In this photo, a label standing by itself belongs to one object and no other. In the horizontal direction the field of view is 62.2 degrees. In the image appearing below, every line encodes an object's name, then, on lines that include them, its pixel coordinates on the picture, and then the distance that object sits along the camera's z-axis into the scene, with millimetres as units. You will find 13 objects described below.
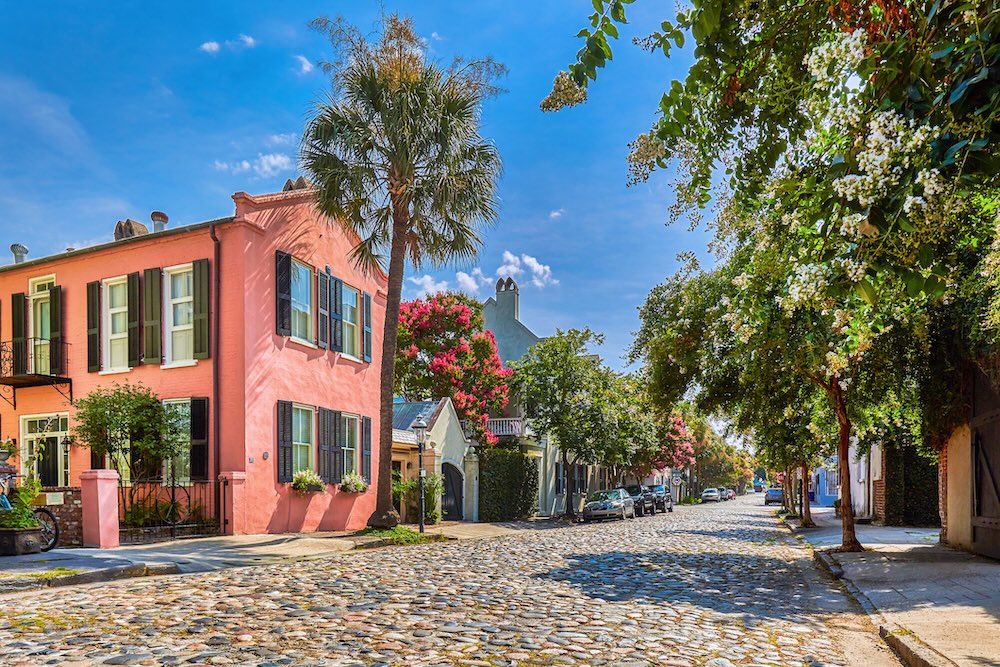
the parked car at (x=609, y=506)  33812
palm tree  18875
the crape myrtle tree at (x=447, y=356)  36875
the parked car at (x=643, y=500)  39703
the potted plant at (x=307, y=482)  19984
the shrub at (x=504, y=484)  32469
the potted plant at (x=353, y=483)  22203
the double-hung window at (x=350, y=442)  22930
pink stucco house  18594
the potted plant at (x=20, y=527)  12898
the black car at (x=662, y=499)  44100
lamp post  21172
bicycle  13625
